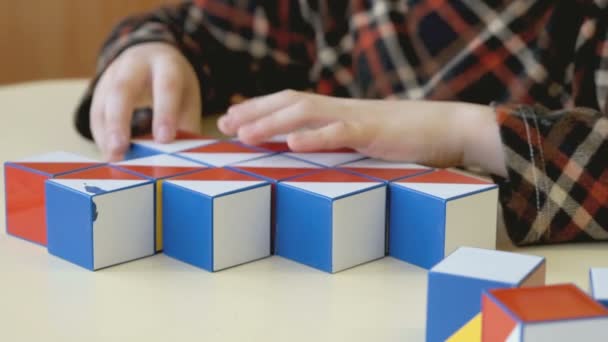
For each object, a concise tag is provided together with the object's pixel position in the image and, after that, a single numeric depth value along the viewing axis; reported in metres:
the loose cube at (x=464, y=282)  0.57
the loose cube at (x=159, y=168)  0.69
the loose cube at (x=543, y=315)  0.52
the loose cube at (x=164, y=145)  0.76
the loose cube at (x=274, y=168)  0.69
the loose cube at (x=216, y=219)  0.67
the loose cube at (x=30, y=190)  0.70
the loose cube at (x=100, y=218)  0.66
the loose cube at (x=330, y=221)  0.67
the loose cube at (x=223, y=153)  0.72
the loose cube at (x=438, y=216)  0.67
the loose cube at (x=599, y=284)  0.55
